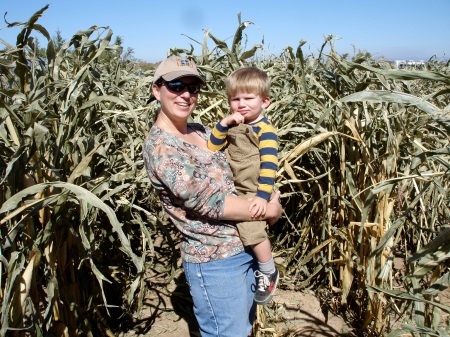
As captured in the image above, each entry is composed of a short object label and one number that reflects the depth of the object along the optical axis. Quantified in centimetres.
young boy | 145
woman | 129
